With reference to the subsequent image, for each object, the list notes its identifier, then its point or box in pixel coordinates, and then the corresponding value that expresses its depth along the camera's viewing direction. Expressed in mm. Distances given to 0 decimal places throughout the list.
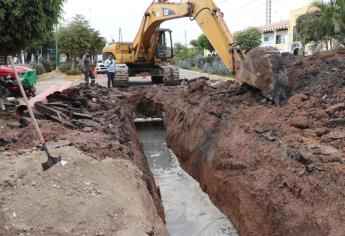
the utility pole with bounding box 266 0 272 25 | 79938
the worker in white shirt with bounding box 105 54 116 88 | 20500
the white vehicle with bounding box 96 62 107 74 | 44219
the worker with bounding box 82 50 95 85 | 22297
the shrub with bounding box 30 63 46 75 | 38975
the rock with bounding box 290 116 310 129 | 8719
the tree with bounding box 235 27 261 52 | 44156
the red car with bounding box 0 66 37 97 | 15286
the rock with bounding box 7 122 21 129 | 9558
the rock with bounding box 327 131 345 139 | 7584
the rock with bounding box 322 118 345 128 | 8339
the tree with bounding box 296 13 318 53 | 24516
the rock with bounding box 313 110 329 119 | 8938
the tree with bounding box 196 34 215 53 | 55759
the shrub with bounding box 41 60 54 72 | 45631
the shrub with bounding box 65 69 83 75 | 39562
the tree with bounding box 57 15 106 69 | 45500
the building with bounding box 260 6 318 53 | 44875
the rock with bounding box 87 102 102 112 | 12890
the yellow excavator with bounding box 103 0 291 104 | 11234
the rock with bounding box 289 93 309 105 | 10270
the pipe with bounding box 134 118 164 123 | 17953
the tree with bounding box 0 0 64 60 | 10453
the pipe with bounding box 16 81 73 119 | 11188
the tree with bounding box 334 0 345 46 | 20022
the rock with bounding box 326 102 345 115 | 8930
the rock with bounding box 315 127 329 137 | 8022
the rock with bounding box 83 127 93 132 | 9273
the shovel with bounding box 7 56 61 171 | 5820
